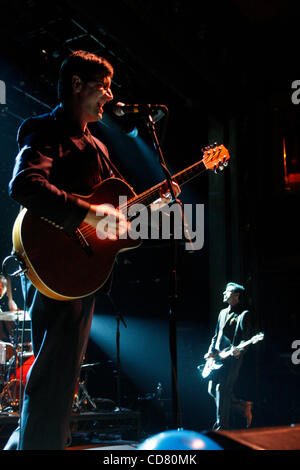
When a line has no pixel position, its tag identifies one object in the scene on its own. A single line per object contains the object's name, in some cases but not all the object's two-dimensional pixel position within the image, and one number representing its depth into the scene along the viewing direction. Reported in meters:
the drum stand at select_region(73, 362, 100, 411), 6.68
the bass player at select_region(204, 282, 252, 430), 6.80
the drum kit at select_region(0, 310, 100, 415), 6.20
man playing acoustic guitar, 1.88
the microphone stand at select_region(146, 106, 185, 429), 2.23
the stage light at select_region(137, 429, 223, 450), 1.39
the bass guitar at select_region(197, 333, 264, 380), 6.90
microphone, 2.70
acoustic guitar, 1.96
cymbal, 6.44
